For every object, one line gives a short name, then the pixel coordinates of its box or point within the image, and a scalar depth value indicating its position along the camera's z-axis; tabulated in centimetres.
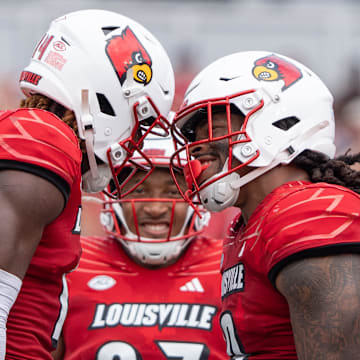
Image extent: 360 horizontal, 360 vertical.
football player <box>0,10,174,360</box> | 991
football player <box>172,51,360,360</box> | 994
